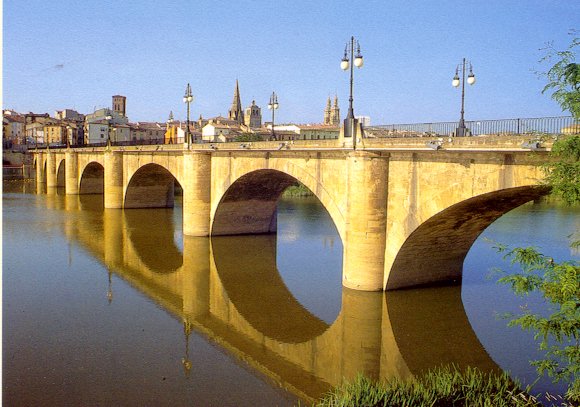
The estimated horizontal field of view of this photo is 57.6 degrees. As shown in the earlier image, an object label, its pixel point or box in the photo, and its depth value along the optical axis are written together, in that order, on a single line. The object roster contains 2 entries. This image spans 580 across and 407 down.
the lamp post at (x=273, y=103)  29.74
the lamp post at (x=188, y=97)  31.06
